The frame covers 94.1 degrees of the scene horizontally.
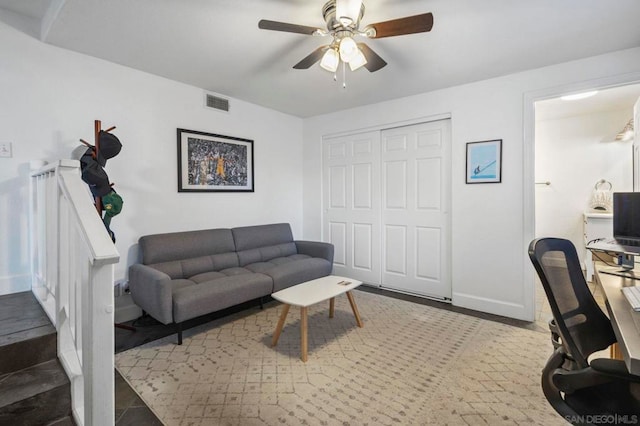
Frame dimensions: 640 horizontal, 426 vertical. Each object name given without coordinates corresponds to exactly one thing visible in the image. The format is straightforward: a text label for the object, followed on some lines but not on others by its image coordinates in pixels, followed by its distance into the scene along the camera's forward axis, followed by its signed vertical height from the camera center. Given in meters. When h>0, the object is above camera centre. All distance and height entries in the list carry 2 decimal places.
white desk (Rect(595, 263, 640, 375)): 0.94 -0.45
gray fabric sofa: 2.53 -0.63
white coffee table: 2.33 -0.72
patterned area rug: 1.73 -1.16
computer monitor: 2.25 -0.06
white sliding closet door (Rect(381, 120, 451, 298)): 3.67 +0.03
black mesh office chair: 1.11 -0.58
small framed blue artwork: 3.19 +0.54
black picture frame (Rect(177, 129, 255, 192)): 3.44 +0.61
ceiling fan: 1.76 +1.15
